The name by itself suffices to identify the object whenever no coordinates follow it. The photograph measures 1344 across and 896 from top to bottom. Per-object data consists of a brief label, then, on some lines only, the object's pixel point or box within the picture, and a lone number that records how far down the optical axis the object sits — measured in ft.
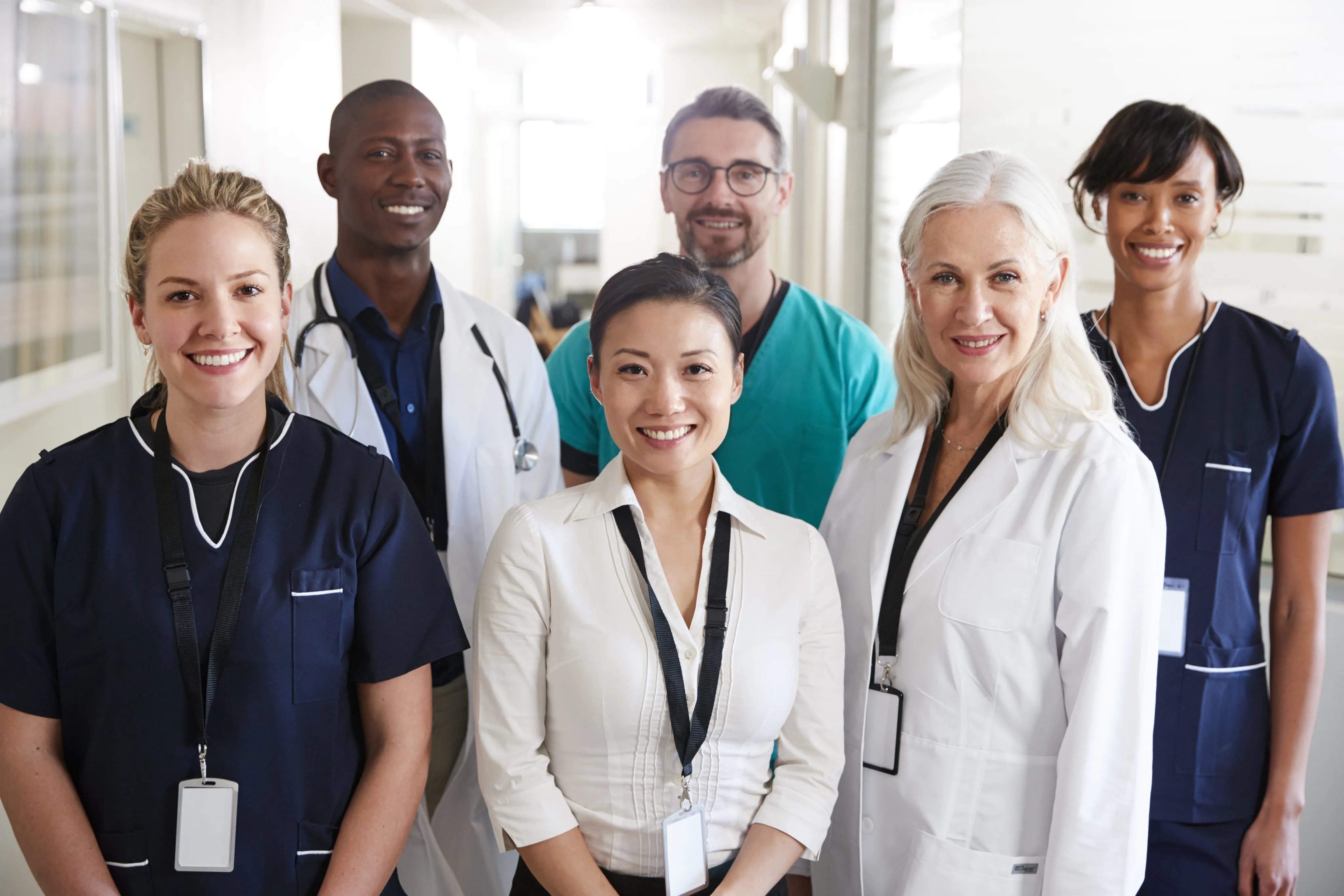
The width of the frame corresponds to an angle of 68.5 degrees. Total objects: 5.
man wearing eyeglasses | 6.53
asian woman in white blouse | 4.10
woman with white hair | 4.12
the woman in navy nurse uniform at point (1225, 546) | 5.14
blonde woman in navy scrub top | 3.88
